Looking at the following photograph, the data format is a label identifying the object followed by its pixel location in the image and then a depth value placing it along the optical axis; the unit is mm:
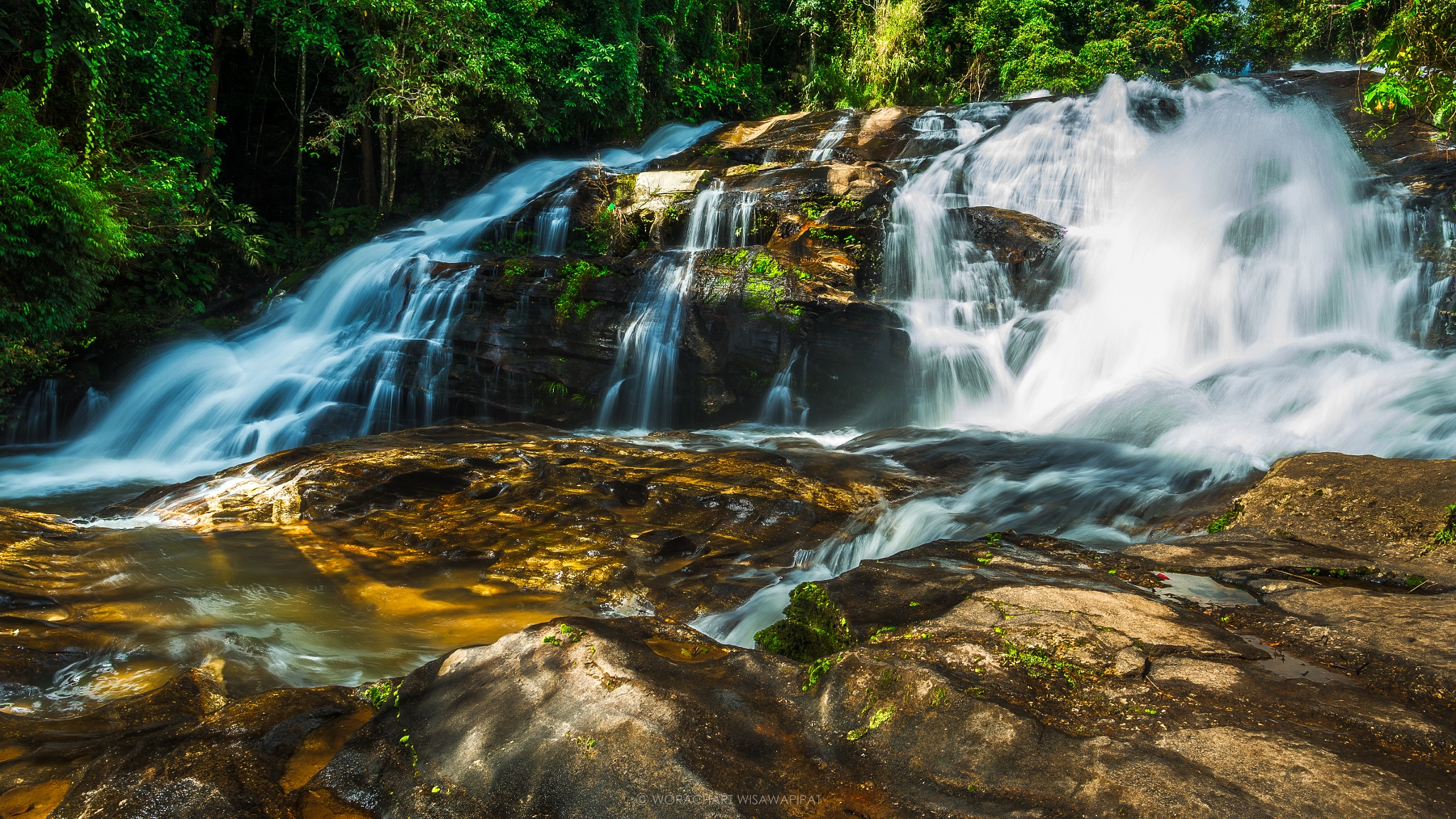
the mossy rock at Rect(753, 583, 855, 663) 3100
